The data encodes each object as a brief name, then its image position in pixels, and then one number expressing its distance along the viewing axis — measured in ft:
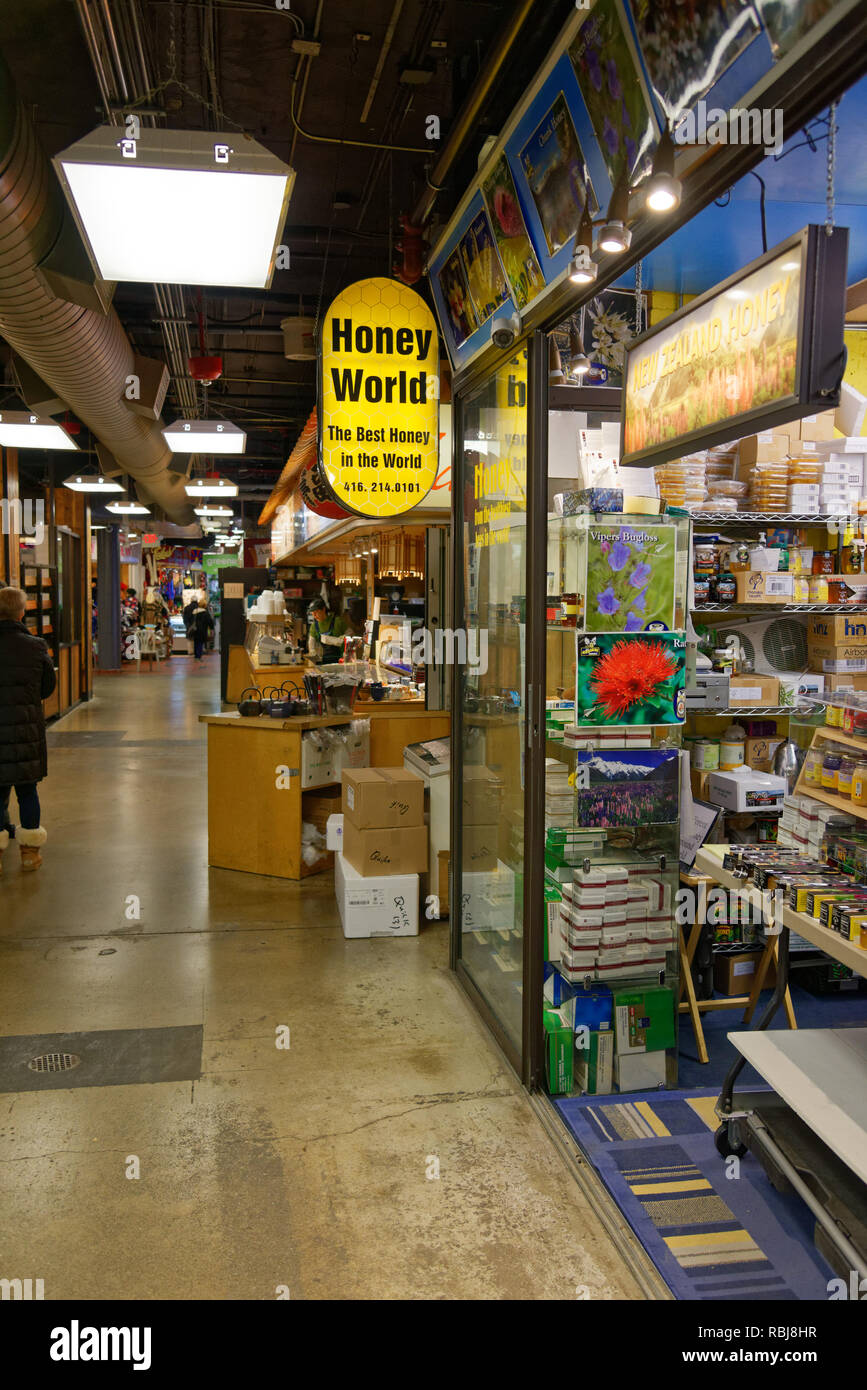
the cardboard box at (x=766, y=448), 14.44
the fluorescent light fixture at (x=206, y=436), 27.96
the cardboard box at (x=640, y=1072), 12.12
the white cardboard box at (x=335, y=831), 19.44
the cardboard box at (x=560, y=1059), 11.93
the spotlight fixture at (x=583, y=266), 9.44
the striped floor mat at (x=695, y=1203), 8.61
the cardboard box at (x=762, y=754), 15.30
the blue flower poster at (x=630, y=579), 11.98
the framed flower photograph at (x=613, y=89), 7.94
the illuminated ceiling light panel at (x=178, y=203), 9.05
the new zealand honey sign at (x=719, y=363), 7.61
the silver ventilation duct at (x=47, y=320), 13.25
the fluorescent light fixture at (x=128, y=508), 52.49
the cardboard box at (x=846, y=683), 15.11
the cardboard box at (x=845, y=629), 14.97
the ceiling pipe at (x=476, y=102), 10.21
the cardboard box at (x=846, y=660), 15.02
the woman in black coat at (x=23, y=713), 20.70
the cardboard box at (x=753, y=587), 14.20
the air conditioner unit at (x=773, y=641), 15.37
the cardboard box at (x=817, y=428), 14.87
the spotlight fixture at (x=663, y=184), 7.11
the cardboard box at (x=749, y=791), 13.88
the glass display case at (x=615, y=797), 12.05
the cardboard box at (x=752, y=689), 14.39
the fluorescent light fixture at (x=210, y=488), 40.94
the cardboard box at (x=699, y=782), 14.71
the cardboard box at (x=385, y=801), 17.29
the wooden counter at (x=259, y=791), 20.34
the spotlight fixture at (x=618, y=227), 7.98
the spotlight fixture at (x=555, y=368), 13.08
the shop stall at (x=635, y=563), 7.93
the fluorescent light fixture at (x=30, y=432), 26.37
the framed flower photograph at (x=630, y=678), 12.06
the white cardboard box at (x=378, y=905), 17.25
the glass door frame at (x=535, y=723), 11.53
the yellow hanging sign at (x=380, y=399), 15.84
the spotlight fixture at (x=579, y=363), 12.00
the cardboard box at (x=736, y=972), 14.46
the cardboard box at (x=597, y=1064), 12.04
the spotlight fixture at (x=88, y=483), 40.63
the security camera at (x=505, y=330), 12.01
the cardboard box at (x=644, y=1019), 12.14
